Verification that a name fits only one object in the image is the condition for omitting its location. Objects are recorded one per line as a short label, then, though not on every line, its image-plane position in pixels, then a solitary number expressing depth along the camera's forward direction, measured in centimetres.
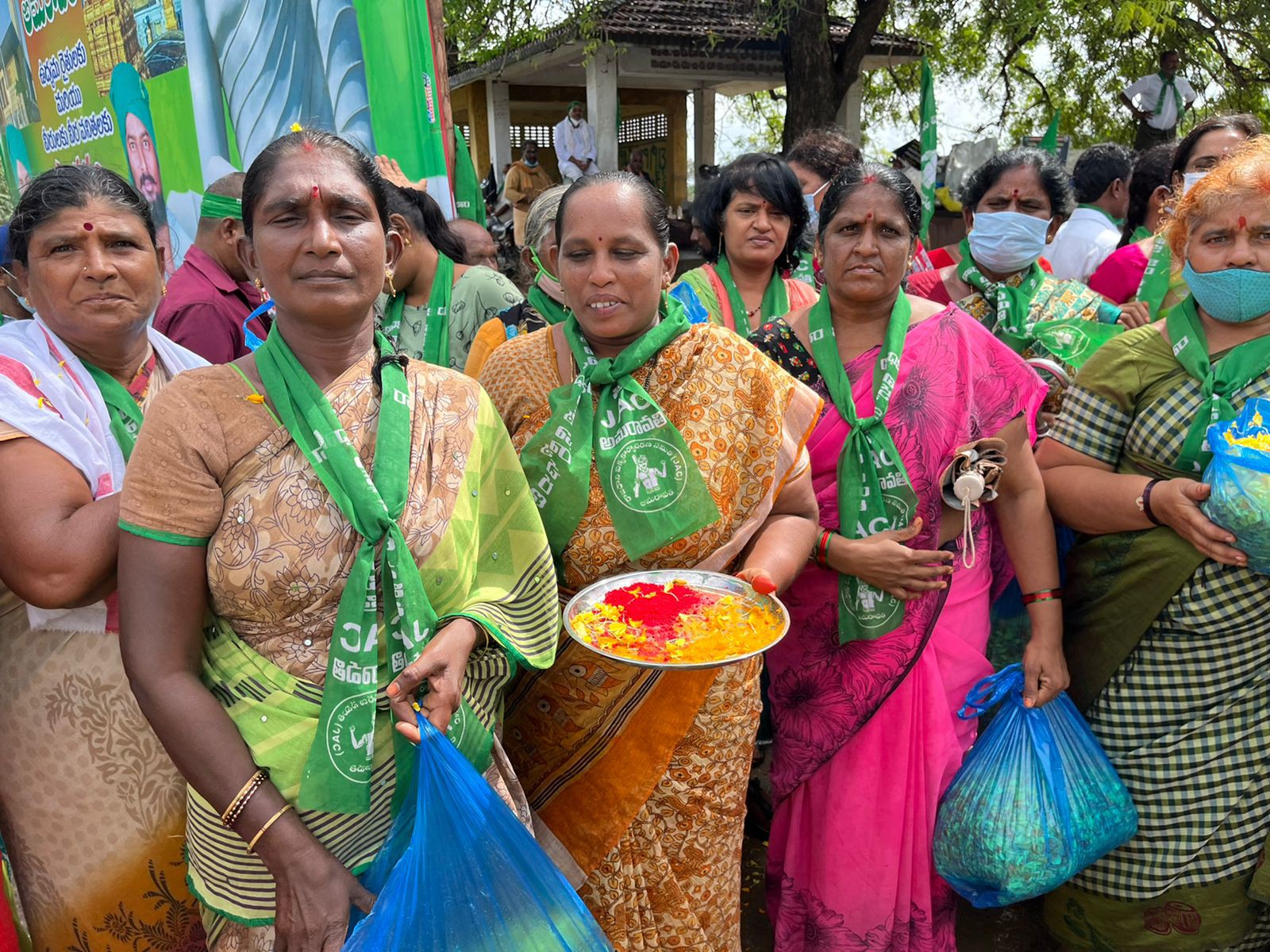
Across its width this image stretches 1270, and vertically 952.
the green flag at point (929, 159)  681
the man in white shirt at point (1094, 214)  531
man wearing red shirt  345
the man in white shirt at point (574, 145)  1588
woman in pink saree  254
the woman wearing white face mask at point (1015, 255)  354
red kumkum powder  206
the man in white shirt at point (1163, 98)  1075
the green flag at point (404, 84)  483
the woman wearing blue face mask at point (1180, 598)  238
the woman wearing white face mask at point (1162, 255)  365
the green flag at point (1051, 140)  608
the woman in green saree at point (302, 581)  162
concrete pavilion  1507
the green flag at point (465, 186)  627
